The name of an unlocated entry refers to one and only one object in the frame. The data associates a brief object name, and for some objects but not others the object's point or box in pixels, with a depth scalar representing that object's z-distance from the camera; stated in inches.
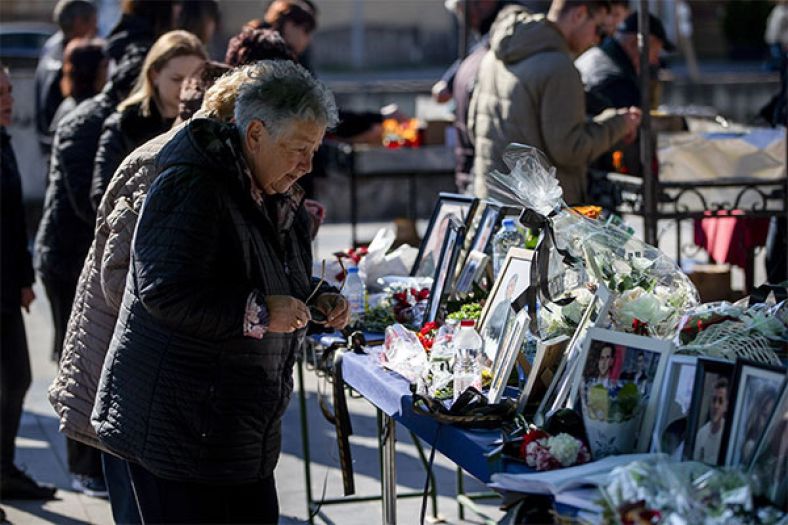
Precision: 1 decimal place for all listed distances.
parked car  763.4
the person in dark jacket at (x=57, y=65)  303.1
